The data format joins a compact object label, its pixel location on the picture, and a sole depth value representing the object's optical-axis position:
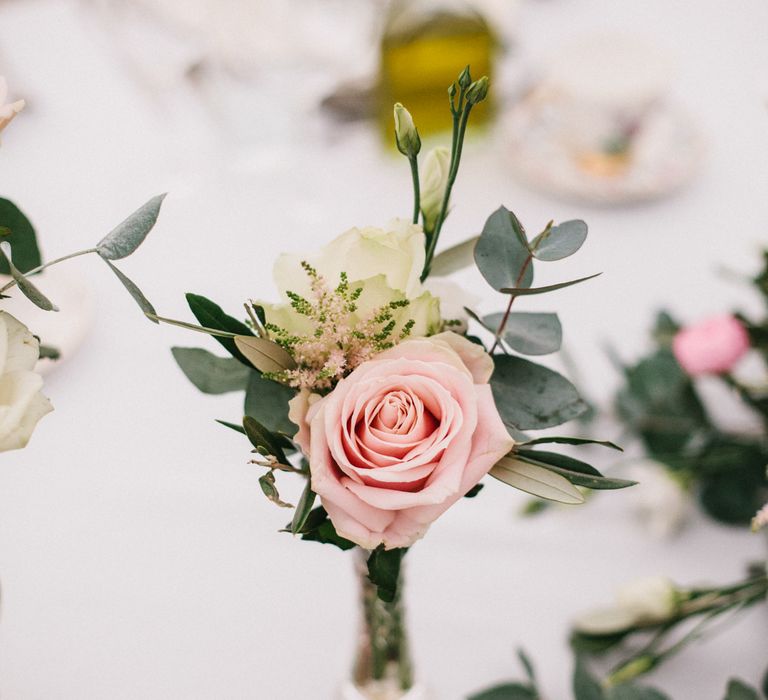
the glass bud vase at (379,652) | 0.52
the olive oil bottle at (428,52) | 1.03
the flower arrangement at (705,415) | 0.71
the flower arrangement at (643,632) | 0.60
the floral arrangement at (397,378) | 0.36
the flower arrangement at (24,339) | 0.34
